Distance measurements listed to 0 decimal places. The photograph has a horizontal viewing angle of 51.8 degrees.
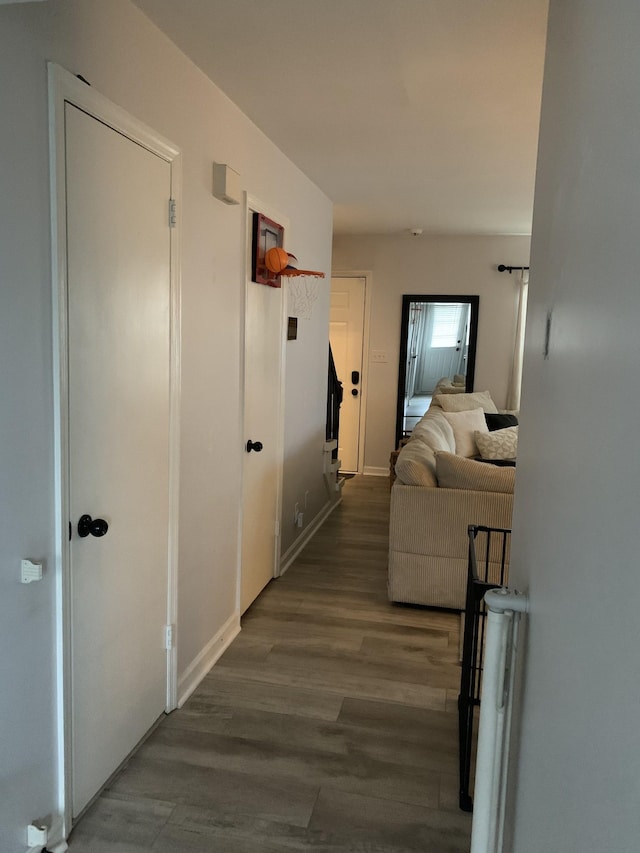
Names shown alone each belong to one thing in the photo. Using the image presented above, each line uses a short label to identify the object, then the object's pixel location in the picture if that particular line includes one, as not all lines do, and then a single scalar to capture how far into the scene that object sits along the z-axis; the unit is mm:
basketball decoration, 3383
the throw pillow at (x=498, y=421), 6020
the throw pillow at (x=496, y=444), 5285
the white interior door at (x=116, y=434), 1866
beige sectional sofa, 3566
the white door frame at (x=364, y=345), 6922
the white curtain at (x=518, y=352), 6660
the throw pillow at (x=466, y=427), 5430
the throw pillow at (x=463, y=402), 6133
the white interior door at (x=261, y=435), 3395
